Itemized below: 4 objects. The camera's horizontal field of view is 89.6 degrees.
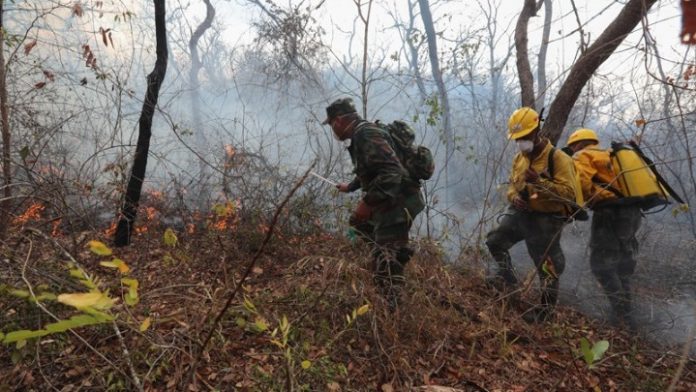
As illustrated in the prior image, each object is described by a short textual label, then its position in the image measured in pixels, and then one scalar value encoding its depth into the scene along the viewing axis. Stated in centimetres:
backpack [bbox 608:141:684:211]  322
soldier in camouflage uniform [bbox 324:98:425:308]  273
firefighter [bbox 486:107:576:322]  306
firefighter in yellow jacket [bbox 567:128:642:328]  336
